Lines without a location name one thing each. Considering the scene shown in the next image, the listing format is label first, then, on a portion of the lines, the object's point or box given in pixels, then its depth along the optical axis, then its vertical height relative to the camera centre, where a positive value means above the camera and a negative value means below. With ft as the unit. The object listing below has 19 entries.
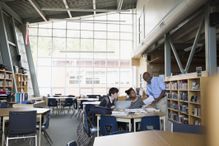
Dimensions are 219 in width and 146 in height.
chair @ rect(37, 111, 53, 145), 10.94 -3.04
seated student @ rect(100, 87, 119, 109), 11.97 -1.45
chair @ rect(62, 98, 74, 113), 24.68 -3.40
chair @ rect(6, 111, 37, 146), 9.16 -2.46
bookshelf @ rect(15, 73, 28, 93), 23.94 -0.47
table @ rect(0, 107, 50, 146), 10.04 -2.17
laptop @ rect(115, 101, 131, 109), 12.47 -1.87
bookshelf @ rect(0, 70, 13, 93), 20.17 -0.27
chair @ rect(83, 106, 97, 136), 10.00 -2.96
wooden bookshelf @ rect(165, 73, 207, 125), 12.24 -1.48
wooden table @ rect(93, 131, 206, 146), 5.07 -1.97
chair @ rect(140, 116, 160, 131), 8.55 -2.25
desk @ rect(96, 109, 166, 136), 9.40 -2.18
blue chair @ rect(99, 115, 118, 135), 9.02 -2.42
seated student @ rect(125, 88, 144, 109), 12.14 -1.60
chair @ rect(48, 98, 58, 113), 24.13 -3.46
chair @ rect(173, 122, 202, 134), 6.56 -1.94
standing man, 12.09 -0.91
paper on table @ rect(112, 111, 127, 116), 9.89 -2.06
